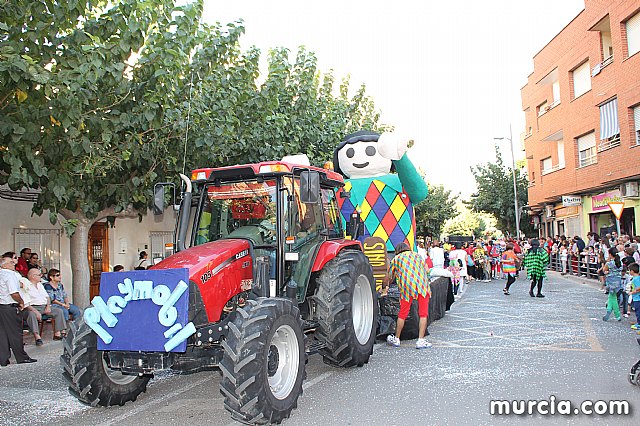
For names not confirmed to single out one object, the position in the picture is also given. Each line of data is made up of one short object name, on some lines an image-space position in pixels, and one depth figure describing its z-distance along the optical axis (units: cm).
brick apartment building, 2066
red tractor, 511
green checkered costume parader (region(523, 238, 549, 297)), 1532
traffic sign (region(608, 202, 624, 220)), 1458
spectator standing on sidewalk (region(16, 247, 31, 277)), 1183
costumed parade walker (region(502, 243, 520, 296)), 1686
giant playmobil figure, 1005
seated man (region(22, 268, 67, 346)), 1013
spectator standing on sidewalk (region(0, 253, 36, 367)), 828
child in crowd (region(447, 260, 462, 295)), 1775
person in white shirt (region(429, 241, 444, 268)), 1653
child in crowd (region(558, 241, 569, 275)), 2409
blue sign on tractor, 512
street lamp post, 3383
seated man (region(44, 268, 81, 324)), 1116
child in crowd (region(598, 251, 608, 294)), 1683
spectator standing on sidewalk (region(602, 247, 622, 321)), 1074
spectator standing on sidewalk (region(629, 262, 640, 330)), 891
